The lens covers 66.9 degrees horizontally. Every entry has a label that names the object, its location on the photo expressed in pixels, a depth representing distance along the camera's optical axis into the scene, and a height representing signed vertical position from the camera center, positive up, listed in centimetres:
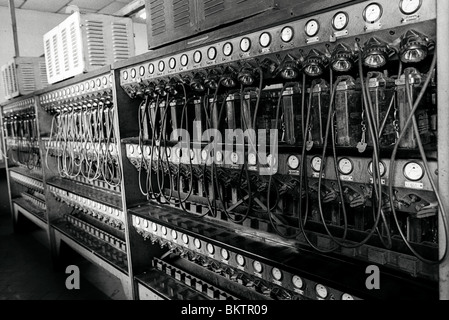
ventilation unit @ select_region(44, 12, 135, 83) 301 +86
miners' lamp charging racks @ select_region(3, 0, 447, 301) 122 -15
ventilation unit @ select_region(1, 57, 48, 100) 480 +92
